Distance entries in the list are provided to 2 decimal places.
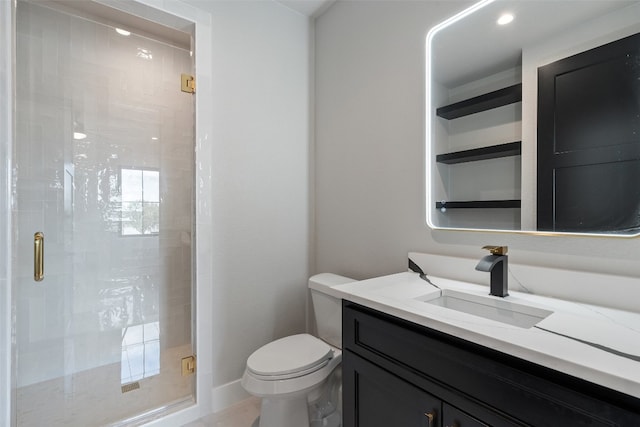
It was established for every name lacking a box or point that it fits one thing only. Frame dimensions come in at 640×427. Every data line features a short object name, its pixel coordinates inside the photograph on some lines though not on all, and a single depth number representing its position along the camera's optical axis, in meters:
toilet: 1.33
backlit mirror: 0.94
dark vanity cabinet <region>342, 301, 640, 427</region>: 0.59
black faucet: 1.04
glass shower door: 1.76
